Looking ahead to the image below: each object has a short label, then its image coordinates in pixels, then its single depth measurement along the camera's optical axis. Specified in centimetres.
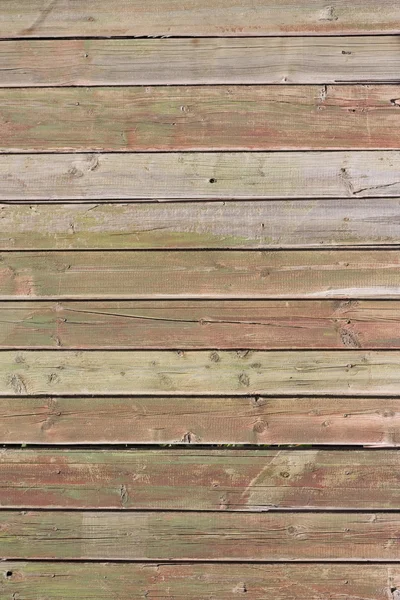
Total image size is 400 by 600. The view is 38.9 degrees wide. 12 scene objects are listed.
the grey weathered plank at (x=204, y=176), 251
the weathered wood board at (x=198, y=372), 245
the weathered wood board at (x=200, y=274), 247
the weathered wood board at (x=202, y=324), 246
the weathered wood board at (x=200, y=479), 244
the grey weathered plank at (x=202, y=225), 249
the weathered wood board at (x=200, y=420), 245
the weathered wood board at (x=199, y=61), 255
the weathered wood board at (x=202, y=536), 243
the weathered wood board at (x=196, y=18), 257
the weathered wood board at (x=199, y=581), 241
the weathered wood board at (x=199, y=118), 253
